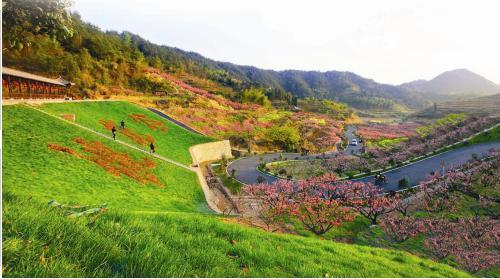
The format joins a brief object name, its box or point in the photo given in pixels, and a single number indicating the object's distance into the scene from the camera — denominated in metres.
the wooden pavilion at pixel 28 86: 41.59
